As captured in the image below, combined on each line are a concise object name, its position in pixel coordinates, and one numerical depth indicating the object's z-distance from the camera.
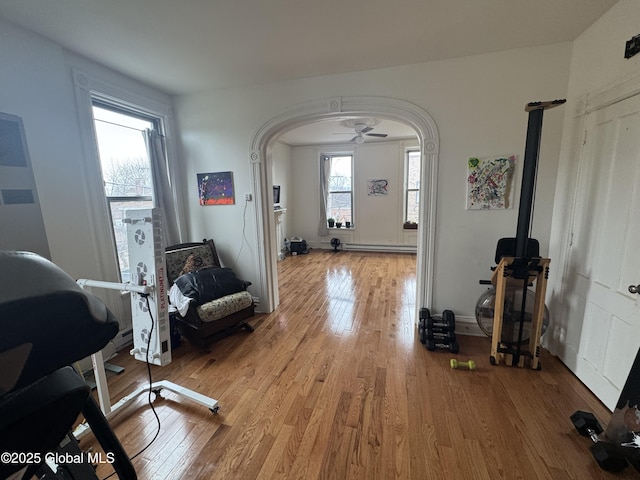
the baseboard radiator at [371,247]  6.68
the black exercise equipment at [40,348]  0.57
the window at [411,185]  6.48
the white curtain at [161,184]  3.20
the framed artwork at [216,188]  3.38
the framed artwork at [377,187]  6.64
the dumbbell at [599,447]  1.46
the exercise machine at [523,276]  2.09
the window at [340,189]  6.98
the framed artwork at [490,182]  2.58
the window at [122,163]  2.78
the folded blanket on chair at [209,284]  2.72
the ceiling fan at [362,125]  4.33
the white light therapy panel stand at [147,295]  1.76
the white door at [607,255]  1.73
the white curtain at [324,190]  7.01
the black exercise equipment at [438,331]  2.63
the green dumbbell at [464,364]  2.31
